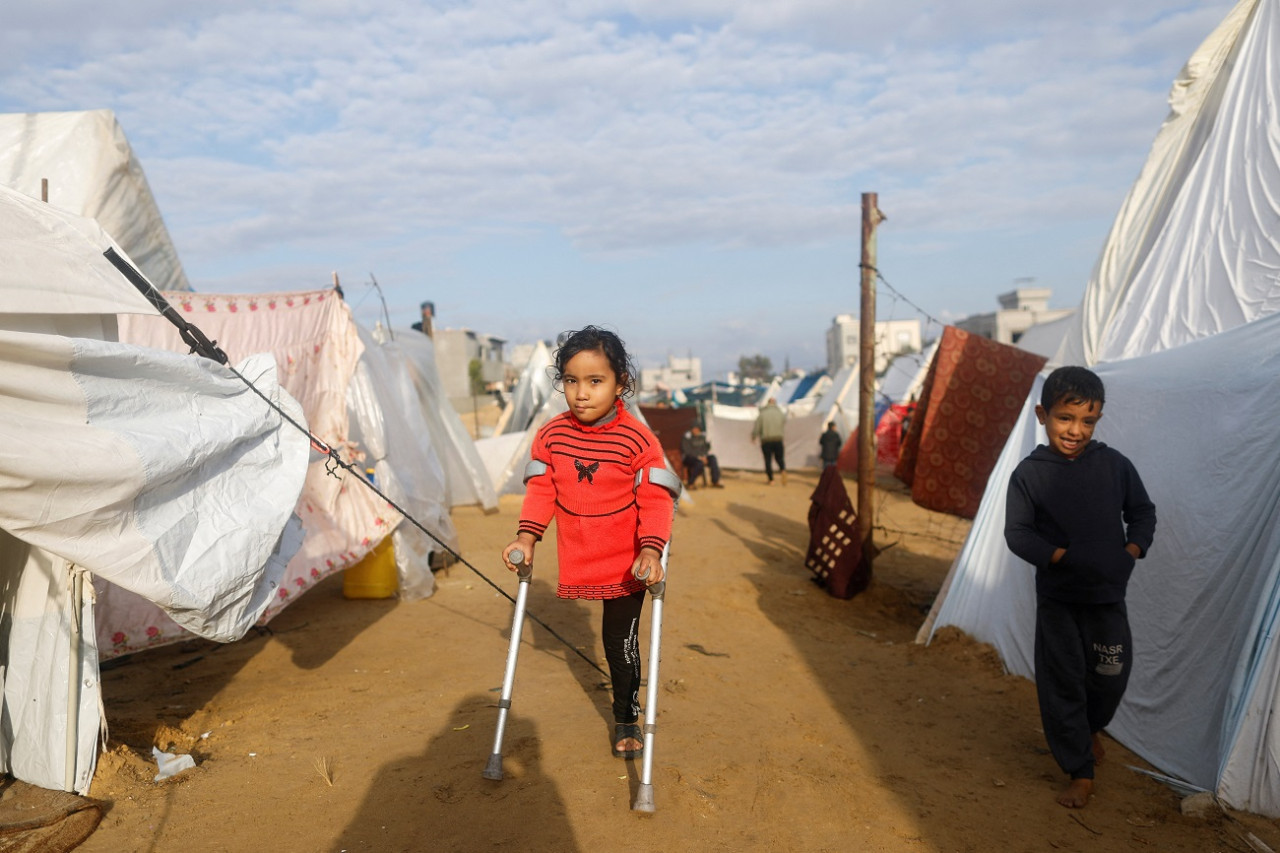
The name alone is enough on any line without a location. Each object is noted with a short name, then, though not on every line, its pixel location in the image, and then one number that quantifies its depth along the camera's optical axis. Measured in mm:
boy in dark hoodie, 3537
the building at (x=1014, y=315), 50875
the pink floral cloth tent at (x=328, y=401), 6141
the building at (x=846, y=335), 63600
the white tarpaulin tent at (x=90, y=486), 2771
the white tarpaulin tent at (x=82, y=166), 5672
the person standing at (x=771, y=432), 19609
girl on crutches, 3467
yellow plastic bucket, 7160
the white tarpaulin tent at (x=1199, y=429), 3727
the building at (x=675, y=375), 77625
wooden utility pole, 8586
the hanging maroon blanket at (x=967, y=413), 7859
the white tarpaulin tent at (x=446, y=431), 11070
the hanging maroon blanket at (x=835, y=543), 8391
